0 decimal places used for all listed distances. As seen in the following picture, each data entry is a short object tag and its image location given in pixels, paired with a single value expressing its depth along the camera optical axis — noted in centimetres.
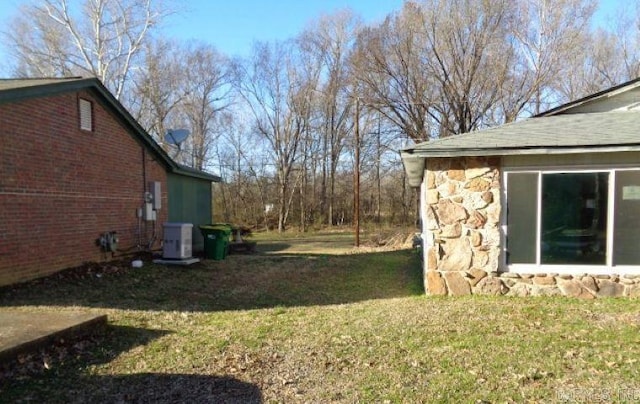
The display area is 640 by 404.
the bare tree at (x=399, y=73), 2361
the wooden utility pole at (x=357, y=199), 1723
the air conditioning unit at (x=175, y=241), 1068
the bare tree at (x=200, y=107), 3183
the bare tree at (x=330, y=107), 3009
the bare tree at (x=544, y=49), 2200
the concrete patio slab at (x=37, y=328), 416
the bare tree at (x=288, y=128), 2970
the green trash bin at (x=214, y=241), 1220
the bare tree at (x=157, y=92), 2723
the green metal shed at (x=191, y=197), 1338
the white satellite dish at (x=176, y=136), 1433
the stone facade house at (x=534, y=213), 681
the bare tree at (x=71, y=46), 2348
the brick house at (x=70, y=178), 749
